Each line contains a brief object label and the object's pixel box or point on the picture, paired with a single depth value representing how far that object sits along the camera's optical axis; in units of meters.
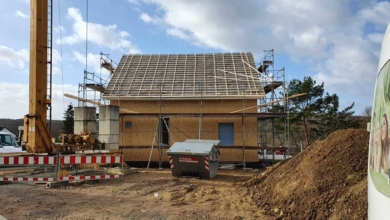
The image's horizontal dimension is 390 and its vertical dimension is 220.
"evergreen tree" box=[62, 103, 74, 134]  43.75
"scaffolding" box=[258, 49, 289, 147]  19.30
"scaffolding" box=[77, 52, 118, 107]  18.98
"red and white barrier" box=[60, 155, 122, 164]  12.01
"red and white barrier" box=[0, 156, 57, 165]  11.66
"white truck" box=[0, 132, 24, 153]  20.46
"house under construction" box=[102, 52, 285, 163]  18.31
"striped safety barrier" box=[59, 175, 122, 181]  11.84
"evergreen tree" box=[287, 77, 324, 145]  30.95
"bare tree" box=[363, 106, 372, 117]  39.45
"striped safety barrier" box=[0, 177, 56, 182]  11.69
